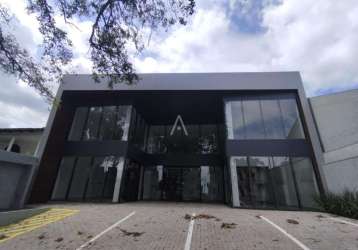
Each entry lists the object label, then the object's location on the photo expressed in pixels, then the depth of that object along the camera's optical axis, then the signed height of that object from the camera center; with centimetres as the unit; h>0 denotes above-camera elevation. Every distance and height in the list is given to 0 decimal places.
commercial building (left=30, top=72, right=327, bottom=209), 1083 +311
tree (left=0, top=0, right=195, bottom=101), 616 +496
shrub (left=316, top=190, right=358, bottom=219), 765 +4
